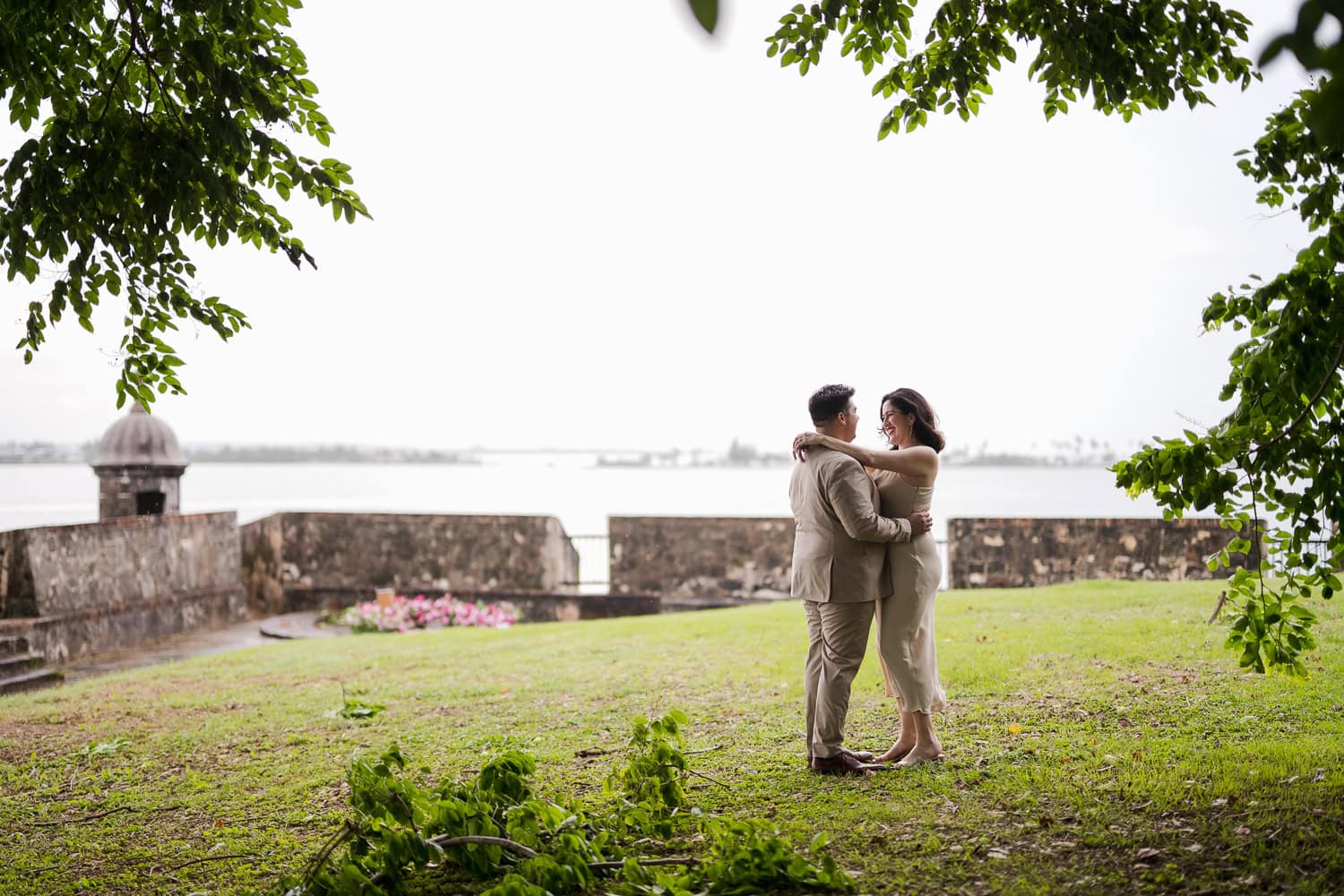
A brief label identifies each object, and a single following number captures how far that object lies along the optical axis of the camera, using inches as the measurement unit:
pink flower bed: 616.7
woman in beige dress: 202.7
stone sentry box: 668.7
